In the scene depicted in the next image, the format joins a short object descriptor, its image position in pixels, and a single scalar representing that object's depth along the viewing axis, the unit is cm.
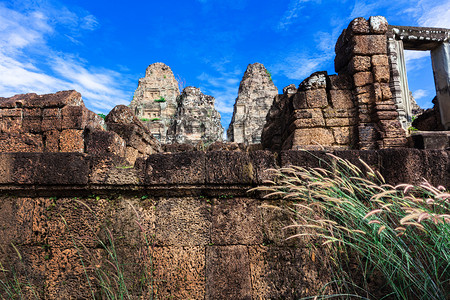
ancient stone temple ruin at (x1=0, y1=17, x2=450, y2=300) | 226
